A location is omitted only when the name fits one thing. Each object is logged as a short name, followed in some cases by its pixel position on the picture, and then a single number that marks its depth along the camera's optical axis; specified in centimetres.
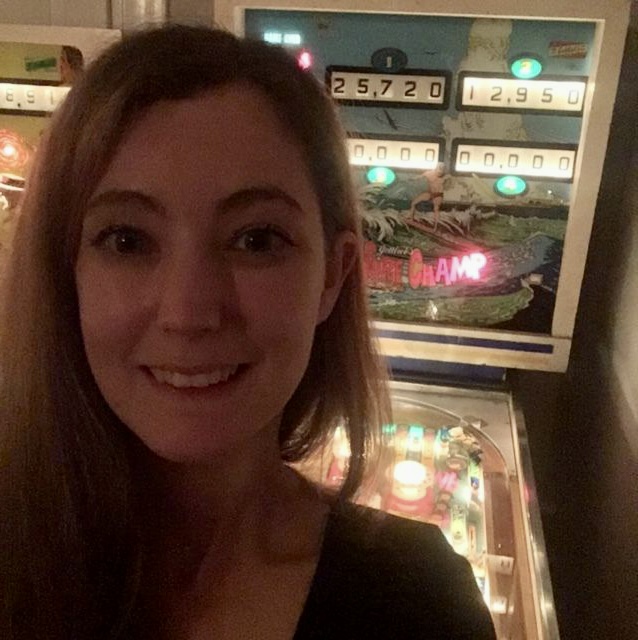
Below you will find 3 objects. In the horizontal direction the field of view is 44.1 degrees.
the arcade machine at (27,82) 120
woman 57
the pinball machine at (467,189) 108
